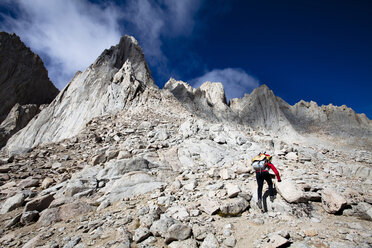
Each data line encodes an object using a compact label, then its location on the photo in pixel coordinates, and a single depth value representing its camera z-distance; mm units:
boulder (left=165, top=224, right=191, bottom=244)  4168
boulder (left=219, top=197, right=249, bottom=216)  5254
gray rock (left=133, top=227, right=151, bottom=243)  4285
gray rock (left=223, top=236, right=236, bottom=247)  3987
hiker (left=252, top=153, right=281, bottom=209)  5930
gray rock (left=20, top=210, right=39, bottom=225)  5677
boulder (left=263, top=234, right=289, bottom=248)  3654
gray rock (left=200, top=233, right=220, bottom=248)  3982
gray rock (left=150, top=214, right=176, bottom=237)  4406
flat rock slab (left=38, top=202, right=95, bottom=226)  5645
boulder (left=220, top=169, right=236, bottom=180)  7598
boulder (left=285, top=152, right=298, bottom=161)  9452
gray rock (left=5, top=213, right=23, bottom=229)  5548
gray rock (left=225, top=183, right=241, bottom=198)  6043
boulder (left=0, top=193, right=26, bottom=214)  6621
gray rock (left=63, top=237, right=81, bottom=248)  4250
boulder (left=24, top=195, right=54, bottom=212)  6191
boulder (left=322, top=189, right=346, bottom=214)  4875
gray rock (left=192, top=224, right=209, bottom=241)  4273
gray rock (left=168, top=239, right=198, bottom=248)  3988
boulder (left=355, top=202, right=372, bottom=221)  4625
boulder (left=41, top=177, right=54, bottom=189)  8227
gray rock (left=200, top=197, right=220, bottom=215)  5230
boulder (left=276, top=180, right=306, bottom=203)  5417
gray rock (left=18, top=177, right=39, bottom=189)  8188
